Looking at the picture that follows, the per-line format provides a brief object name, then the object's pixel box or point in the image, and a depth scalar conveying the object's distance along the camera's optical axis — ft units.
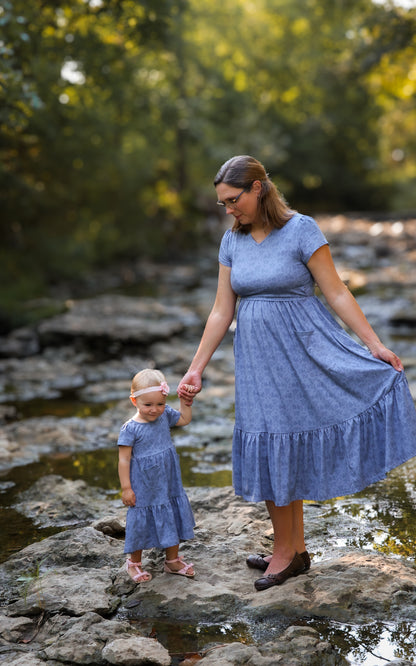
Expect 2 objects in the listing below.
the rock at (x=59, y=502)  16.01
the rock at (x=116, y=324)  36.37
